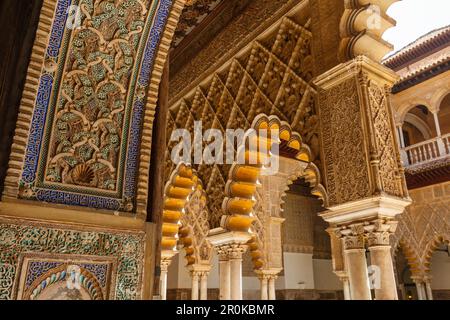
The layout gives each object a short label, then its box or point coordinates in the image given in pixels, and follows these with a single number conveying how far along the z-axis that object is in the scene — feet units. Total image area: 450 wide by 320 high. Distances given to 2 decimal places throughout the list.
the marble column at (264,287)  29.20
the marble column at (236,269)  18.72
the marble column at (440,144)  29.17
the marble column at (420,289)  29.27
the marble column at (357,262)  11.92
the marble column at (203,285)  30.01
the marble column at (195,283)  29.76
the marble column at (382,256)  11.30
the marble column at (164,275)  27.03
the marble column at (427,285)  29.32
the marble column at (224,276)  19.35
